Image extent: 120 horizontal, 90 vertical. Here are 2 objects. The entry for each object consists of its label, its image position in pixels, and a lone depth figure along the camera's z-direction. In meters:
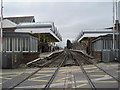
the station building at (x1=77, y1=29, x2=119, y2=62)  12.53
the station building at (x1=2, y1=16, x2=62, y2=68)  9.59
